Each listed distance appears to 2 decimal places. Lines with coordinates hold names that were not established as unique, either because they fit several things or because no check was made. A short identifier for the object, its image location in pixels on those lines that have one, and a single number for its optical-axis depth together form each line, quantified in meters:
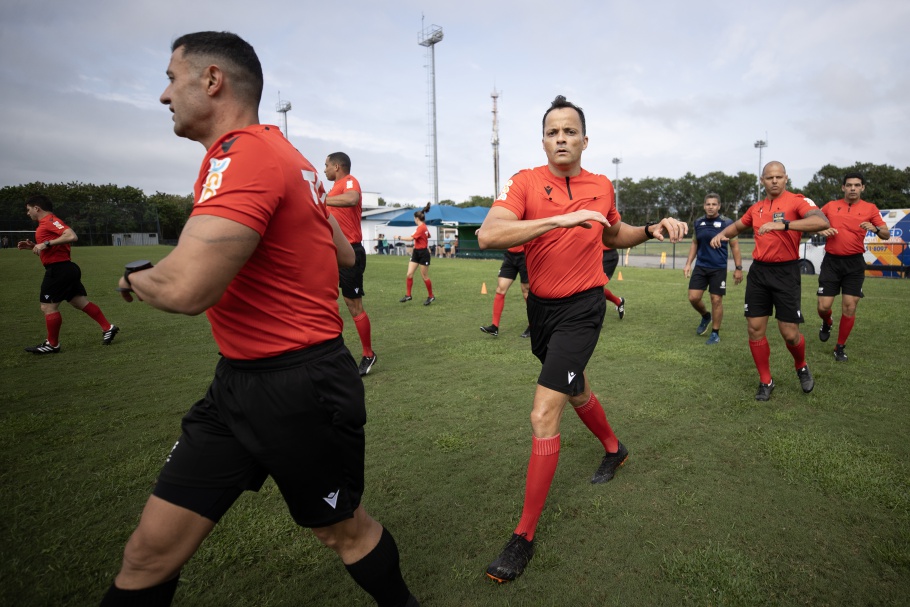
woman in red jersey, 13.26
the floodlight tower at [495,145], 59.94
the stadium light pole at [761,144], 48.94
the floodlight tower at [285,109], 62.34
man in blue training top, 8.29
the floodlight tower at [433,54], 46.25
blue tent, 35.41
